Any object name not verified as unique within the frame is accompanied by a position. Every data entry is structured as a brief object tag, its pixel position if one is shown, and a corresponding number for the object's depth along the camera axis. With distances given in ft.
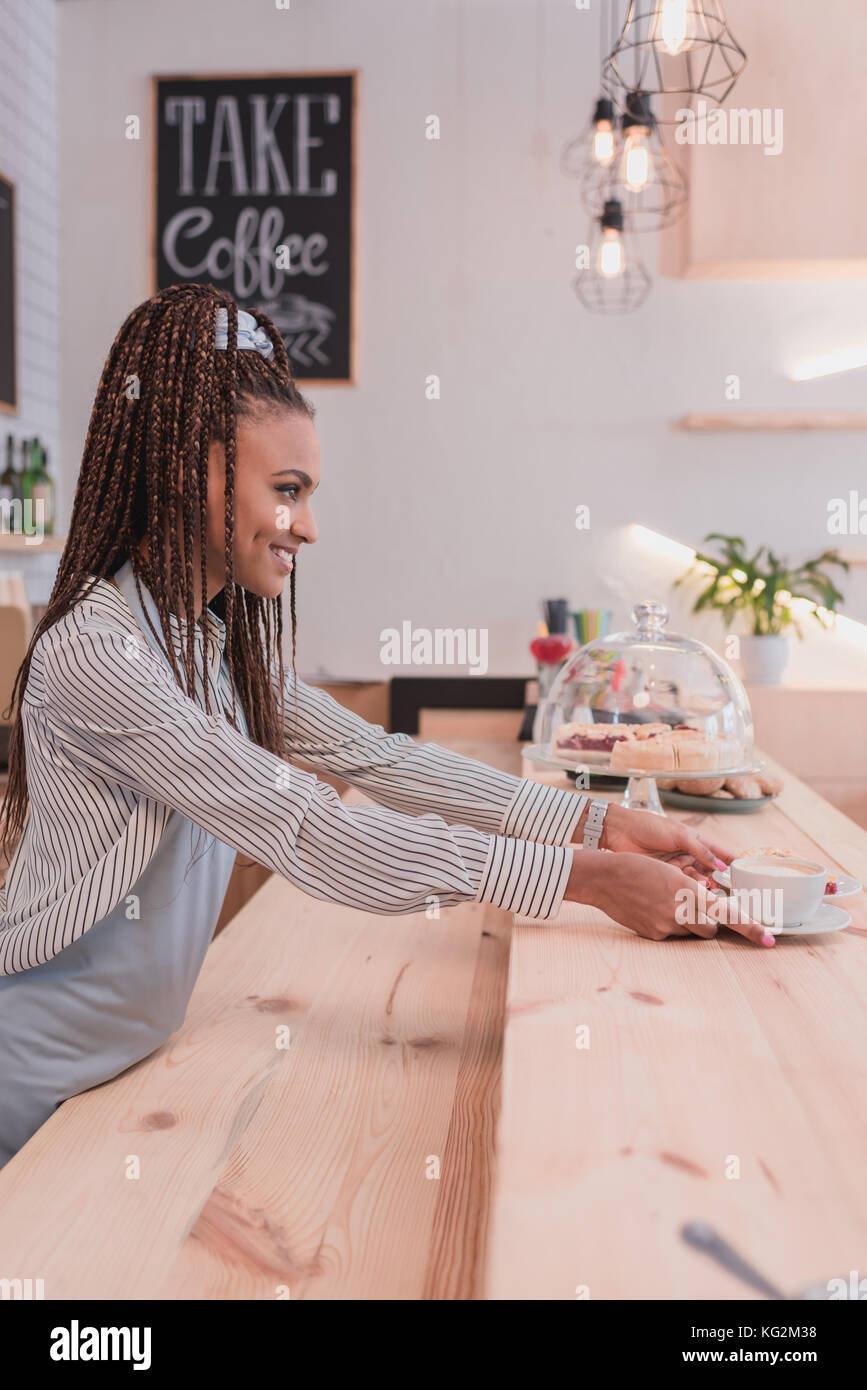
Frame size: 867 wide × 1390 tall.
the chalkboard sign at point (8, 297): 11.74
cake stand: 4.92
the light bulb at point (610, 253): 10.63
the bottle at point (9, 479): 11.62
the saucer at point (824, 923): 3.58
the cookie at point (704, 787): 5.68
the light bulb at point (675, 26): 5.63
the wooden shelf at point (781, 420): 12.39
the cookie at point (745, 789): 5.65
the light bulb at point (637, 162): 8.39
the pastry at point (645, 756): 5.04
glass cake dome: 5.08
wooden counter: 2.10
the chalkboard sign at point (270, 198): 12.73
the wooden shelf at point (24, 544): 10.17
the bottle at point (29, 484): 11.68
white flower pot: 11.96
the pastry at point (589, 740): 5.30
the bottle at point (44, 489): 12.01
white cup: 3.63
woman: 3.57
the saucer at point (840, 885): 3.98
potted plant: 12.00
